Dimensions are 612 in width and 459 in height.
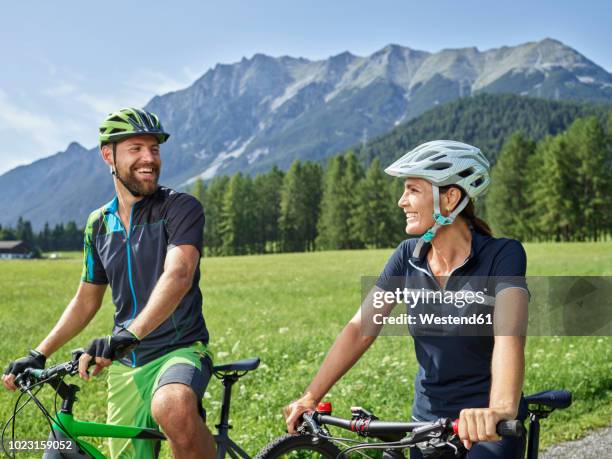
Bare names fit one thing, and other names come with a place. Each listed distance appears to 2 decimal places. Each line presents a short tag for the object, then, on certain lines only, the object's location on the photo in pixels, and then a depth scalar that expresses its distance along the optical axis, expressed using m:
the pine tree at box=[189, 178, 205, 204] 115.38
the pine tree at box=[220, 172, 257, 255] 111.06
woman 3.32
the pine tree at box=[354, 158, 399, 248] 101.50
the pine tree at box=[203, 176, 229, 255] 113.62
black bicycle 2.73
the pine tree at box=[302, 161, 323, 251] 114.50
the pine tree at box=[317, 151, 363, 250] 104.75
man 3.96
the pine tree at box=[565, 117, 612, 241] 82.75
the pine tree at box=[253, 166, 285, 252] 116.26
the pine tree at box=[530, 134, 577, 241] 82.00
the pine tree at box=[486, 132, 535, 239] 93.19
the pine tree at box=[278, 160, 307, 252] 113.19
